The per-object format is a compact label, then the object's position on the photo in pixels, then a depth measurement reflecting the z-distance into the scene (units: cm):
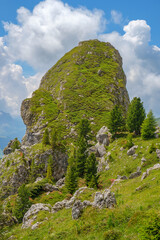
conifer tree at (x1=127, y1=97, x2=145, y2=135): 6302
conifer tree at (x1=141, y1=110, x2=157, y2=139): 5250
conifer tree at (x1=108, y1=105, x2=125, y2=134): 6875
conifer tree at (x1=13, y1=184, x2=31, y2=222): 3928
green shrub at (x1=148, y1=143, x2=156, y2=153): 4467
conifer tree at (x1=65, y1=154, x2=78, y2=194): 4563
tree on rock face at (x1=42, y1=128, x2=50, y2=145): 7569
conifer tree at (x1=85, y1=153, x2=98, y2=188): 4556
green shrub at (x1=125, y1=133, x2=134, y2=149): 5362
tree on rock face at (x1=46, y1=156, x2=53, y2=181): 6447
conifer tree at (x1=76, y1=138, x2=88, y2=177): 6228
